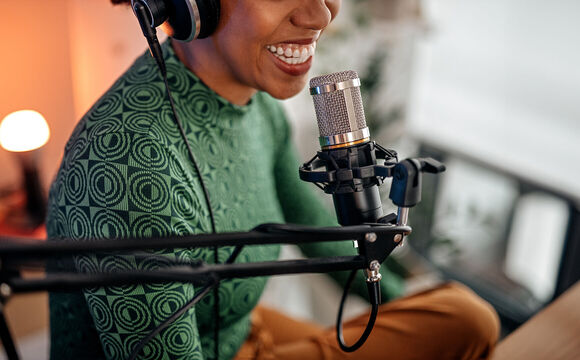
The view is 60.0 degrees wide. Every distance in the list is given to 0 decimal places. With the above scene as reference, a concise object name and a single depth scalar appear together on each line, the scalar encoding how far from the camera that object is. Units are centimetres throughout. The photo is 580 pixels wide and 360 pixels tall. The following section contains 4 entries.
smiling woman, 65
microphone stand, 38
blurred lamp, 146
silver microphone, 54
